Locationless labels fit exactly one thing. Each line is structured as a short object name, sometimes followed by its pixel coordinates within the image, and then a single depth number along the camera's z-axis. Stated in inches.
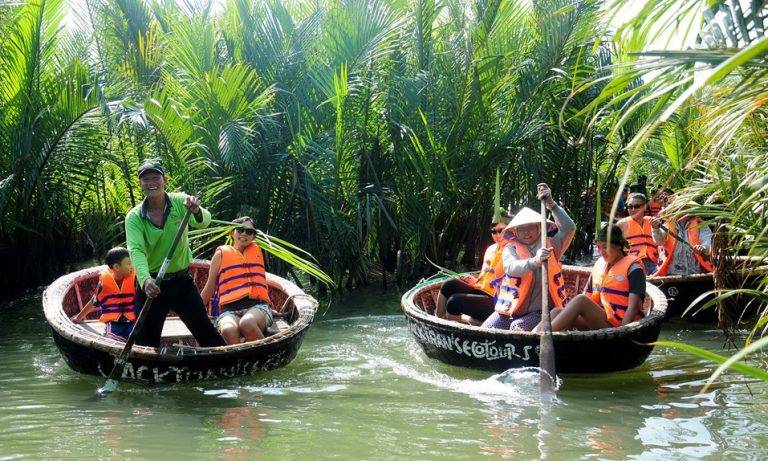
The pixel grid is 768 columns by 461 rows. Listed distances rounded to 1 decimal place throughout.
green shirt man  251.6
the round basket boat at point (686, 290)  384.8
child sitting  301.7
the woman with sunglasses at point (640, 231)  386.6
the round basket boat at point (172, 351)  263.6
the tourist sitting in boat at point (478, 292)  319.6
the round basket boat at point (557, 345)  270.1
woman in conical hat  284.7
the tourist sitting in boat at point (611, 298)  279.1
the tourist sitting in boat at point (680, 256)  394.9
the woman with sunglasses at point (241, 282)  295.9
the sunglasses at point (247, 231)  302.4
